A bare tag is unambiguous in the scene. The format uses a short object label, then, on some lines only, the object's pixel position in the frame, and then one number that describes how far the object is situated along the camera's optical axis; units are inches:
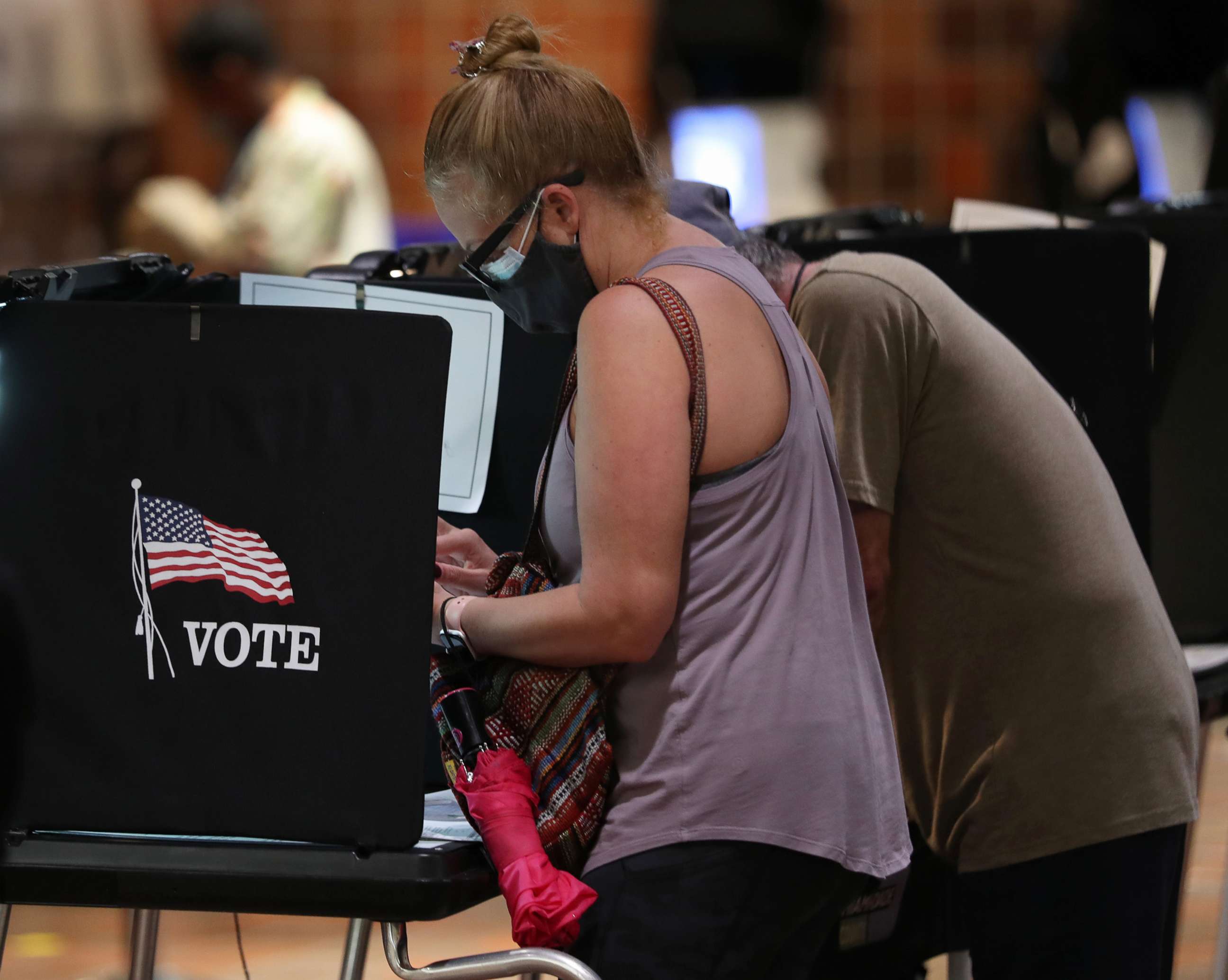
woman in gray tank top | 316.1
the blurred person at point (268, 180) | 634.2
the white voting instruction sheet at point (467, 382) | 337.5
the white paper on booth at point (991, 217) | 362.3
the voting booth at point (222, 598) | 316.7
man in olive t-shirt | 331.7
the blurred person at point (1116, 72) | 855.9
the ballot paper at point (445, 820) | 320.2
